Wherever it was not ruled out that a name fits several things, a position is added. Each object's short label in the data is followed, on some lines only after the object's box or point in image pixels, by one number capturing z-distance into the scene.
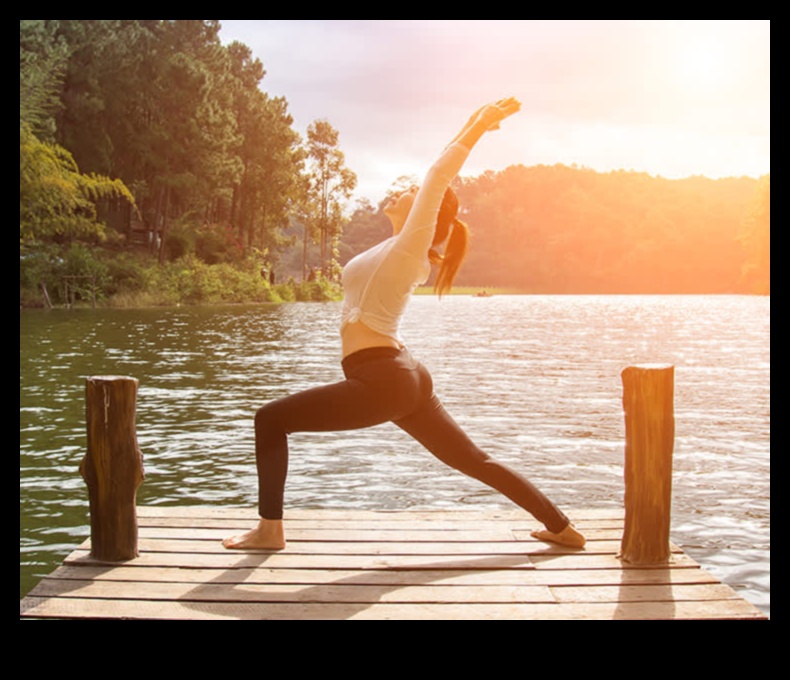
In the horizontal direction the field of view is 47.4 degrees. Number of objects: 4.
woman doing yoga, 4.08
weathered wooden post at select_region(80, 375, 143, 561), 4.35
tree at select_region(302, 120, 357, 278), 60.31
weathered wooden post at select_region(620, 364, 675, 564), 4.32
